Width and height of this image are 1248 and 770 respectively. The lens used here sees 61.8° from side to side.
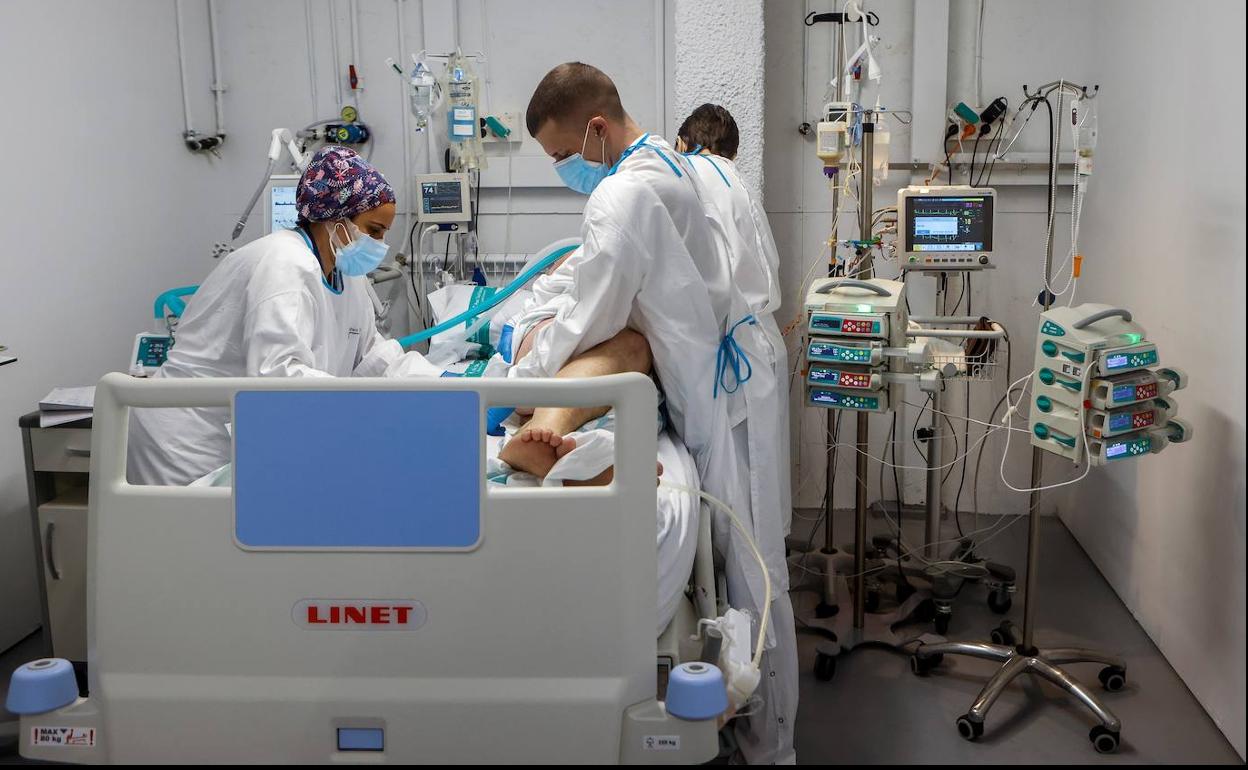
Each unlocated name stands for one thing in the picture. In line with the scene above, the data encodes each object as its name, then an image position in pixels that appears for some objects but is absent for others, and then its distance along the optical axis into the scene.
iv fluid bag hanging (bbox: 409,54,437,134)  3.73
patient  1.81
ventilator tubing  3.32
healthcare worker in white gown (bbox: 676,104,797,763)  2.26
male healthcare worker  2.13
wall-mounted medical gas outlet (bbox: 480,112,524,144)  3.94
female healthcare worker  2.31
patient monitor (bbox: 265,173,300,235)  3.62
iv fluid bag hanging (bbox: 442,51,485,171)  3.71
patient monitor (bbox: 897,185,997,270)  3.13
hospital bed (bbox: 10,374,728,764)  1.42
